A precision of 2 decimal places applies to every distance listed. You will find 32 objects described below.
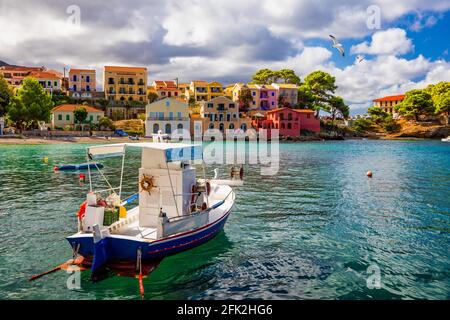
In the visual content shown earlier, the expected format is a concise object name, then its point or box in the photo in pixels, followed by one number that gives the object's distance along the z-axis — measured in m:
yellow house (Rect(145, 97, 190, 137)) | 92.94
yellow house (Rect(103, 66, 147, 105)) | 108.81
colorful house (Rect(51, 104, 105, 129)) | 88.25
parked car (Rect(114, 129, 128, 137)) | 87.00
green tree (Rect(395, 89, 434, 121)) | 115.17
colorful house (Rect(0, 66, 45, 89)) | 117.88
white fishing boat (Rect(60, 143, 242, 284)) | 11.68
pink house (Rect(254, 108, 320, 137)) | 101.50
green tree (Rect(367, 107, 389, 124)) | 128.62
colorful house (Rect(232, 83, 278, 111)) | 111.75
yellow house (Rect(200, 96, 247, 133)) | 100.12
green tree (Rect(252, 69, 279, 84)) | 126.31
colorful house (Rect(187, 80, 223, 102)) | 115.38
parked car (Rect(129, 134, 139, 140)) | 83.12
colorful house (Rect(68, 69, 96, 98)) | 108.88
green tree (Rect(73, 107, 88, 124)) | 85.66
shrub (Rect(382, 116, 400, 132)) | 122.44
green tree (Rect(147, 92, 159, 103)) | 108.86
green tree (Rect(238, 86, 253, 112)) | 107.75
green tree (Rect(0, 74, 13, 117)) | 79.69
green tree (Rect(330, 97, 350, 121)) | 116.00
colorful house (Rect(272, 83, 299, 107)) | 114.31
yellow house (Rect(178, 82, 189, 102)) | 121.62
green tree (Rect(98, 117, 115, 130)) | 88.88
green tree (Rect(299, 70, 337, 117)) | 116.81
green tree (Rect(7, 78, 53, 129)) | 75.50
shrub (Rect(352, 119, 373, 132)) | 124.62
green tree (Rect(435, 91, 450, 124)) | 108.38
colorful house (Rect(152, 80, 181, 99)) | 115.38
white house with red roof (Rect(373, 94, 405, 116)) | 152.12
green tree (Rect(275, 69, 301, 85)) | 125.69
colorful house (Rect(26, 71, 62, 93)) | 106.34
